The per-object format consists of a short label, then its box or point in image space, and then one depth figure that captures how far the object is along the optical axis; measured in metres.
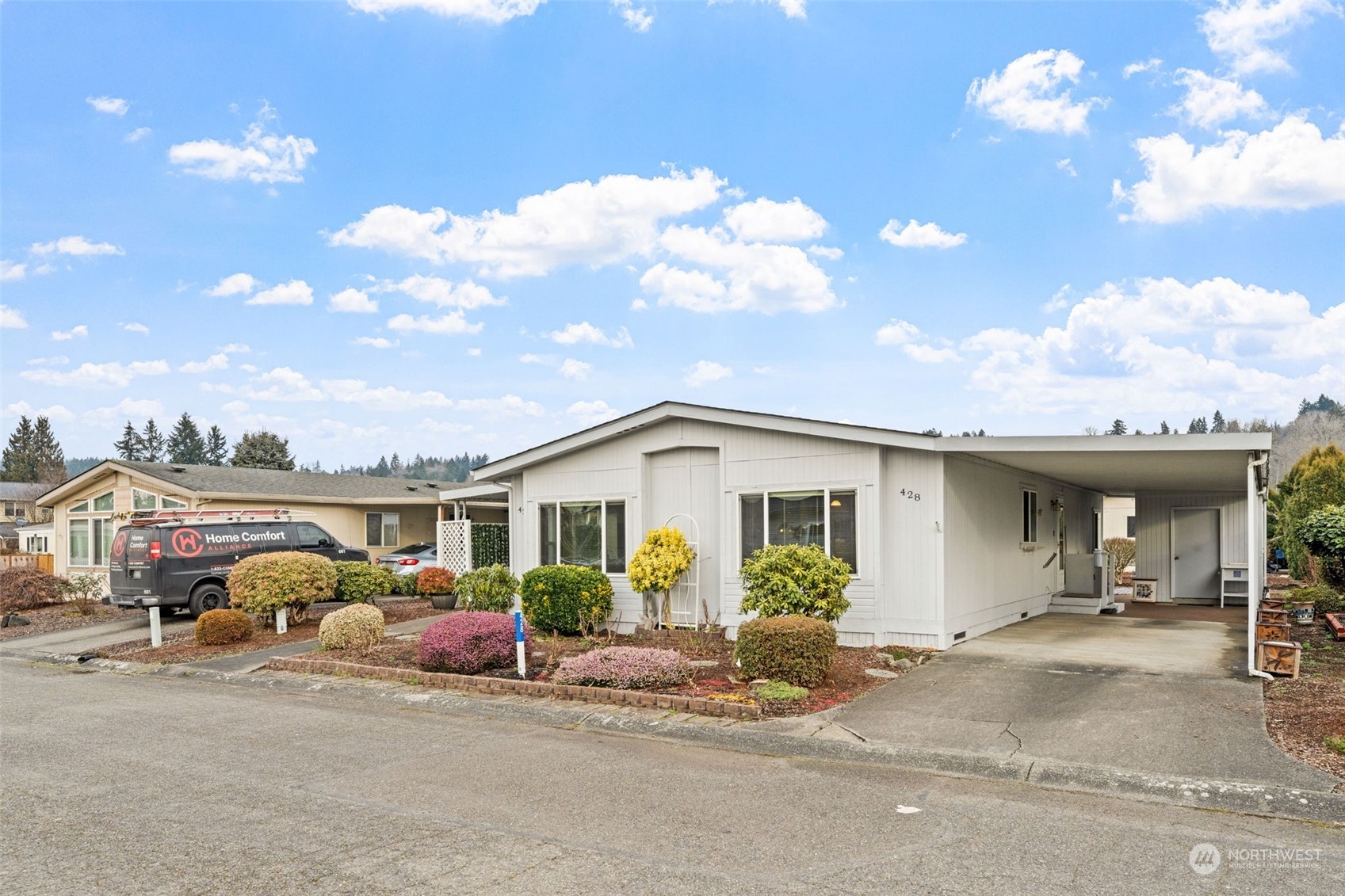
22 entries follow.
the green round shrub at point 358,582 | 18.03
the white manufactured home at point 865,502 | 12.17
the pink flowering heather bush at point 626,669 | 9.71
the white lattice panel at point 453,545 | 20.83
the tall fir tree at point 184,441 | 86.56
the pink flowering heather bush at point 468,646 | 11.12
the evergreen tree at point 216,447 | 89.38
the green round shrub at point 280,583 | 16.08
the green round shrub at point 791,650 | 9.64
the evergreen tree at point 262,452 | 58.00
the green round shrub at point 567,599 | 13.98
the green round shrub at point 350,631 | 13.50
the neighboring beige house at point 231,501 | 24.45
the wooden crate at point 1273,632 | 10.18
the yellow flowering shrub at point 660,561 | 13.70
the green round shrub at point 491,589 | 15.93
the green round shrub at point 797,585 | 11.49
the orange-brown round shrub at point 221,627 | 14.83
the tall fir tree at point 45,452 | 76.06
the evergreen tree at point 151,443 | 86.38
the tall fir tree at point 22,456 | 76.00
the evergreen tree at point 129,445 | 85.31
